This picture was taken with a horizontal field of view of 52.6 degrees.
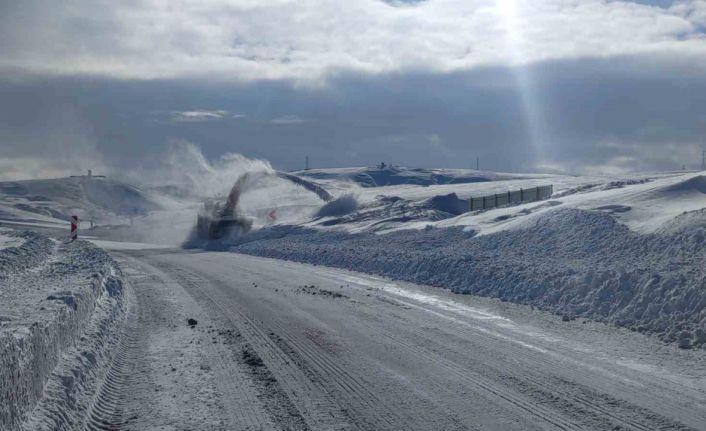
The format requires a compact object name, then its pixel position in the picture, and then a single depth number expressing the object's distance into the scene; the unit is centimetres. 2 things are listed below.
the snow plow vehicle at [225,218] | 4675
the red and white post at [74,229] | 3803
